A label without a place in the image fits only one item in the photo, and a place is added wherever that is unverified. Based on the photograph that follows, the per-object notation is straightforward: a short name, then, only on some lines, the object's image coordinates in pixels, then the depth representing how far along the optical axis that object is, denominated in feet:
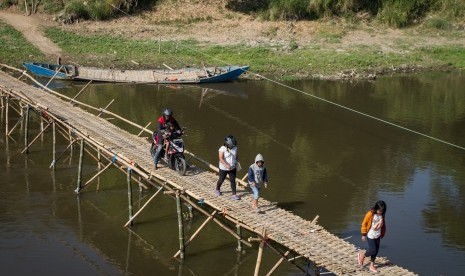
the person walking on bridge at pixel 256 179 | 44.75
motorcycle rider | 51.96
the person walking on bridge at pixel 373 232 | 38.47
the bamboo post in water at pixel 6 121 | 74.44
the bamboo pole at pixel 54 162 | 65.12
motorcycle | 51.70
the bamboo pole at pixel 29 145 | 69.38
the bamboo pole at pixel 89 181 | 58.57
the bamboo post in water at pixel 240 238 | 48.72
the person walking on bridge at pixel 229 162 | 46.39
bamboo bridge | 39.88
